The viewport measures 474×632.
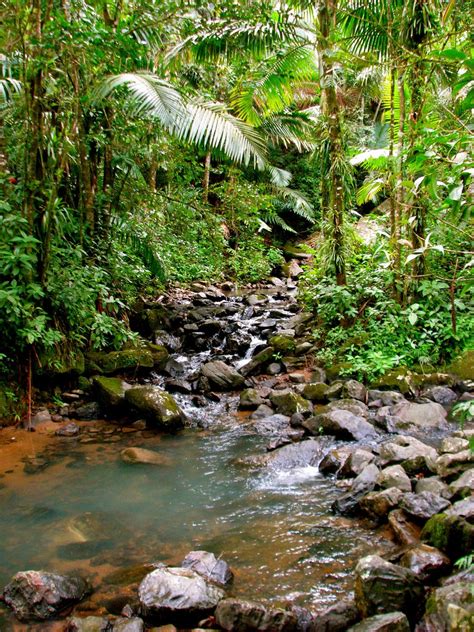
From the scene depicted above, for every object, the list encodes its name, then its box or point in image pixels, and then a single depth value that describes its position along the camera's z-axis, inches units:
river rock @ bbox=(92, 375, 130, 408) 258.1
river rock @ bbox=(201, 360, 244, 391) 301.6
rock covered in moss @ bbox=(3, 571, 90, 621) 118.6
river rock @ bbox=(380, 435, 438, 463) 184.1
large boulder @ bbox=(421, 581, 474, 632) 88.2
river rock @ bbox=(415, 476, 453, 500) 151.8
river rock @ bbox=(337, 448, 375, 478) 185.6
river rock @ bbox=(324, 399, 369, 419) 244.8
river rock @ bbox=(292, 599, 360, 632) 106.8
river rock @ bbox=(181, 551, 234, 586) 129.6
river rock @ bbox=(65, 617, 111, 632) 109.9
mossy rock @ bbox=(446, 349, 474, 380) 275.6
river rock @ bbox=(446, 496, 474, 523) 129.7
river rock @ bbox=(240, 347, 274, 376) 322.3
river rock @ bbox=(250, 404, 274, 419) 259.9
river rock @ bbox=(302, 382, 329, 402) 268.8
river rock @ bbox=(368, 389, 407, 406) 257.1
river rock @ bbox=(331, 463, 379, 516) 163.6
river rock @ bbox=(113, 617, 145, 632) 109.1
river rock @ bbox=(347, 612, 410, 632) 96.7
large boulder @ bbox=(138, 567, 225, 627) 114.0
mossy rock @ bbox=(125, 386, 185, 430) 245.9
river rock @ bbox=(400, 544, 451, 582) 118.9
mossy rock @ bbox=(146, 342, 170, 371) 324.5
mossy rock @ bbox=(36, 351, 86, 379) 249.4
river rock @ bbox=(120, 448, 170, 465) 210.7
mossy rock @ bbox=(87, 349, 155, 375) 293.7
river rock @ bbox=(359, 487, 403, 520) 153.5
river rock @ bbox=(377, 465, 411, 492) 162.7
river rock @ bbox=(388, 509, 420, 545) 139.6
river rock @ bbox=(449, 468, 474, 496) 147.8
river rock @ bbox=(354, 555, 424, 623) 106.9
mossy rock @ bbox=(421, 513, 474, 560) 122.3
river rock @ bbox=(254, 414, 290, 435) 241.7
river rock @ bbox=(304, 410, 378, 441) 222.8
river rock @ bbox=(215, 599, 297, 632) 107.7
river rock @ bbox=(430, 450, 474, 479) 166.7
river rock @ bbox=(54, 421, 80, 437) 237.1
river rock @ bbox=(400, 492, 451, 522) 143.7
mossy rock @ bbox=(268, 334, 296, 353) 340.2
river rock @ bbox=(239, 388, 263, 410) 273.1
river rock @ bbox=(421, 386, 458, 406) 261.2
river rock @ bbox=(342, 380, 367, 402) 264.1
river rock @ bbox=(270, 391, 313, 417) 254.5
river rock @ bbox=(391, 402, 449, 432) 230.4
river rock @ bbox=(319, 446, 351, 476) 194.9
